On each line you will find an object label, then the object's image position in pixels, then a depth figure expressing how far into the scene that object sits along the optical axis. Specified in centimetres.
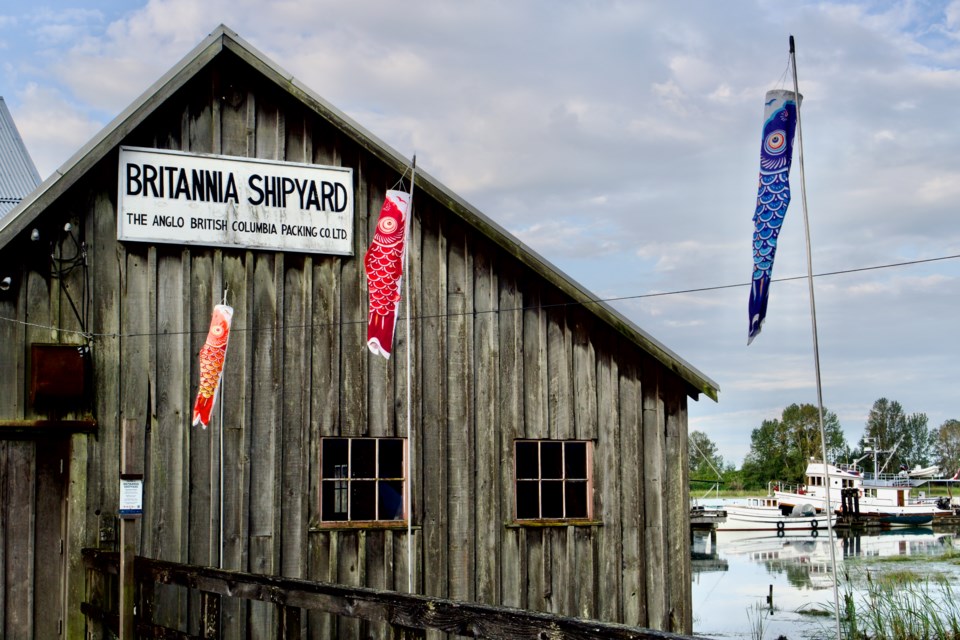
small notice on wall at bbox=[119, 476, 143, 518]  866
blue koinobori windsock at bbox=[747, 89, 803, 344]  950
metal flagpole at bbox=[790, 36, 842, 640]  934
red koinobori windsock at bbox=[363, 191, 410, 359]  1012
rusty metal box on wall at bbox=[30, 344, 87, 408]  938
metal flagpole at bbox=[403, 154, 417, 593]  1025
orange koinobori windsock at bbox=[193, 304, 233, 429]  993
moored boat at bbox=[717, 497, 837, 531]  5741
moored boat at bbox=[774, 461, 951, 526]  6203
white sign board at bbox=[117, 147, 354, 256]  1009
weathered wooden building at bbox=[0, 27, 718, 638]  958
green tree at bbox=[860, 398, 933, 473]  10319
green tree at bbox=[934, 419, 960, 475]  10969
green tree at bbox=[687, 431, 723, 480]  9856
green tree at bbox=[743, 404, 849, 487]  8912
